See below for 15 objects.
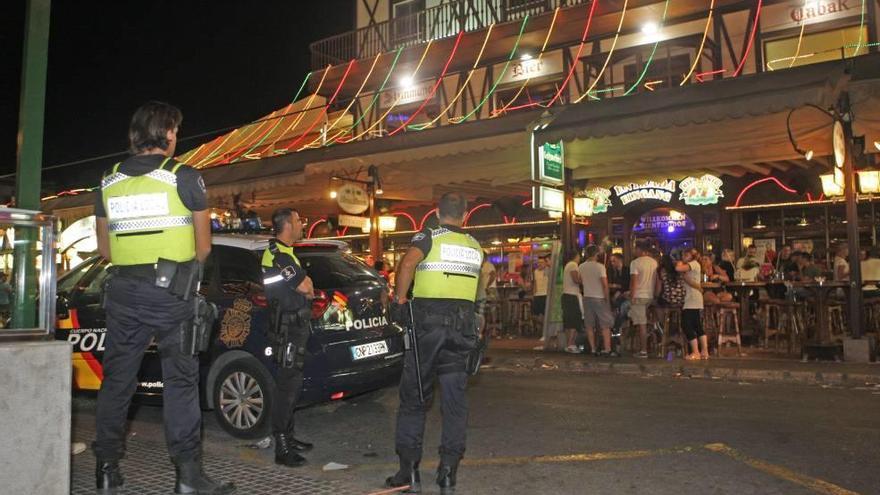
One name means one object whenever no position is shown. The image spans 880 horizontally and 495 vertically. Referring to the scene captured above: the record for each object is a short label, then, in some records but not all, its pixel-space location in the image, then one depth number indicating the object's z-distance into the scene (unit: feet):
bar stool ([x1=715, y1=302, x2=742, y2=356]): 39.78
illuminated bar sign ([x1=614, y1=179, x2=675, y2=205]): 58.85
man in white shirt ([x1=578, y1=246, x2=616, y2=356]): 40.27
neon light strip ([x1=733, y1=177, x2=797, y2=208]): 54.19
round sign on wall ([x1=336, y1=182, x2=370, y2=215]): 51.42
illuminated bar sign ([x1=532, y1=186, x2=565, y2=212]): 41.63
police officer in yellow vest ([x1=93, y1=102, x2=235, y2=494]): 13.21
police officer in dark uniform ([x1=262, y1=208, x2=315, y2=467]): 17.16
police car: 19.80
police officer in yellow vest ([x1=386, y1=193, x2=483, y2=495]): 14.82
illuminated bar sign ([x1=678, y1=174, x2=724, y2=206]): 56.49
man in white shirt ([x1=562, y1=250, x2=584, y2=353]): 42.14
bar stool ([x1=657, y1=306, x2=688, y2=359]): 39.19
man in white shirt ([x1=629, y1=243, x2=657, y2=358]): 39.52
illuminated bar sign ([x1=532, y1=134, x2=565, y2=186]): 40.75
